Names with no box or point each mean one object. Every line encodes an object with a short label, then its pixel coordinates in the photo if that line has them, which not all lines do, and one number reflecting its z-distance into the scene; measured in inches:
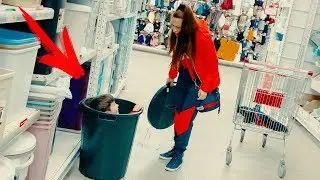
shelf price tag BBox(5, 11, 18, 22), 62.8
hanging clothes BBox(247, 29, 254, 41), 435.8
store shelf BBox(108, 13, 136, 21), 149.8
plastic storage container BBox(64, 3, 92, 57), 109.9
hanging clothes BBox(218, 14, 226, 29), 426.0
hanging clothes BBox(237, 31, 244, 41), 435.8
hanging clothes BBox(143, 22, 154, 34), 428.1
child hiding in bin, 128.0
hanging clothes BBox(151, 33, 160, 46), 429.4
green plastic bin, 117.5
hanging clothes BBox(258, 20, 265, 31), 438.9
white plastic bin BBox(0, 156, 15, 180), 64.1
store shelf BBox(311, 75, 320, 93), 253.3
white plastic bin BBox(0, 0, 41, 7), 71.3
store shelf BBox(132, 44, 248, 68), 415.2
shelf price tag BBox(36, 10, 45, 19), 74.1
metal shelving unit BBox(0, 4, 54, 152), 63.5
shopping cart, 161.3
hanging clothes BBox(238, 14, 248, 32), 430.9
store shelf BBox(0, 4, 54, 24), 61.8
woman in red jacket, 140.3
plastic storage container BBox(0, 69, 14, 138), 60.9
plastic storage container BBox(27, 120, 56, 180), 88.5
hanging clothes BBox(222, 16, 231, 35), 428.5
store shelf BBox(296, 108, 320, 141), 225.8
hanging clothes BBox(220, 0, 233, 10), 421.7
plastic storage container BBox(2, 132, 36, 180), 74.3
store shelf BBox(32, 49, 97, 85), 90.4
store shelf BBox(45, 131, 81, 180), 110.3
